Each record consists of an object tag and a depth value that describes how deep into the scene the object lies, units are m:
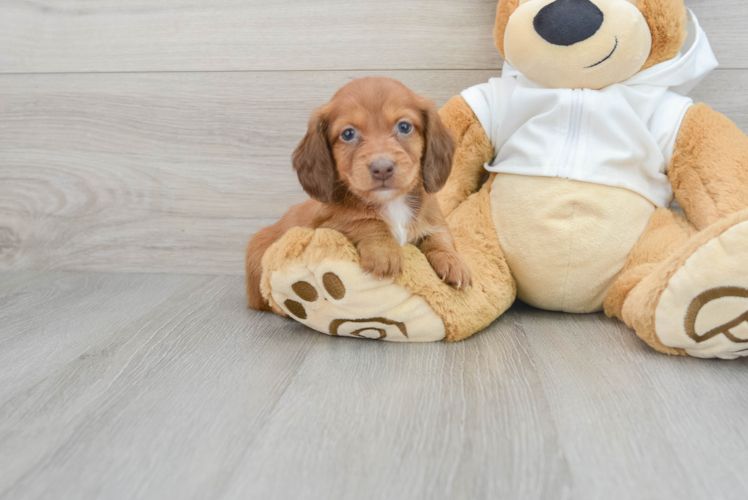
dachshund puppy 0.73
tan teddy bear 0.76
